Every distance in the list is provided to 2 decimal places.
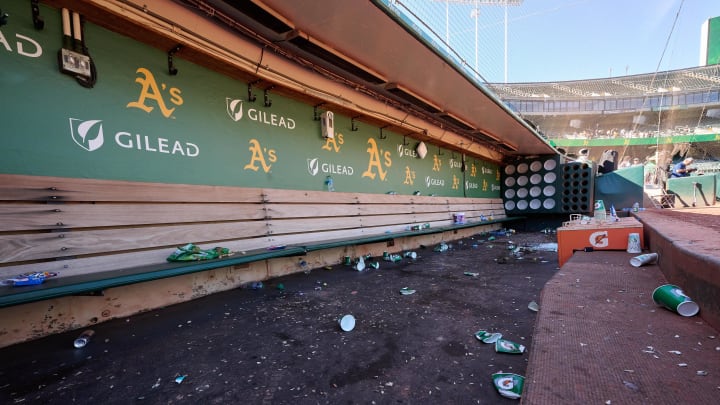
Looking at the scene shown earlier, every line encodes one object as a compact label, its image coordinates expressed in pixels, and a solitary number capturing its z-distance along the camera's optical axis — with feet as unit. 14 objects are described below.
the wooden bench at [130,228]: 5.99
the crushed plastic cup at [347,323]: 6.71
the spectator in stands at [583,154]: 33.66
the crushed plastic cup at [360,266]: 12.79
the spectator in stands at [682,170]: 35.90
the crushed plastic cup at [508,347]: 5.57
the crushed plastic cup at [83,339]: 5.92
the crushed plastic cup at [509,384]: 4.37
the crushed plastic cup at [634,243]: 8.87
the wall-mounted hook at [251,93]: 11.32
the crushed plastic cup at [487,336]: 6.05
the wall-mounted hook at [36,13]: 6.75
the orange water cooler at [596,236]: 9.43
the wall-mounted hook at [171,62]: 9.09
